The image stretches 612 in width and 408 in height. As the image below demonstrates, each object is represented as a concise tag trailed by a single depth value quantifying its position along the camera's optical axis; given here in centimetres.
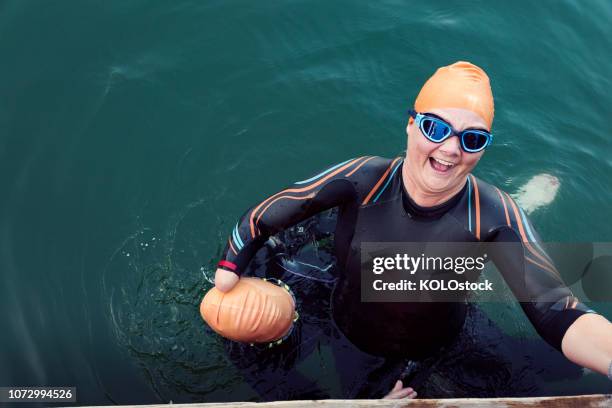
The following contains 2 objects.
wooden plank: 270
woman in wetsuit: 319
